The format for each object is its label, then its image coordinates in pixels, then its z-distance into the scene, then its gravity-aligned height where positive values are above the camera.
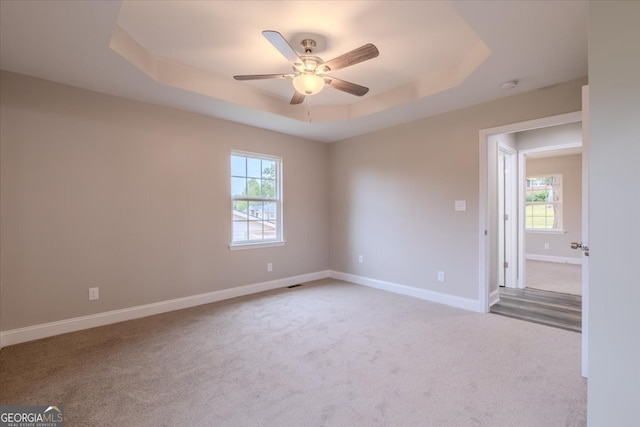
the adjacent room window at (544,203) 7.10 +0.20
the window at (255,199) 4.23 +0.19
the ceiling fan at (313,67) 2.08 +1.12
